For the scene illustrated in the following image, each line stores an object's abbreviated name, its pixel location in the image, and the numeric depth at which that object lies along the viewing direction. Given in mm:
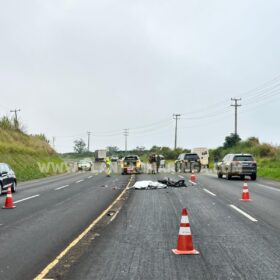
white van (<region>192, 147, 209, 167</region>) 63250
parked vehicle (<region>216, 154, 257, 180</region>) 33375
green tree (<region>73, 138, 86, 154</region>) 179000
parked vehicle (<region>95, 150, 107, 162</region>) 107312
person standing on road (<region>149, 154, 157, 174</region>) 44062
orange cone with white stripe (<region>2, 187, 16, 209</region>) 16147
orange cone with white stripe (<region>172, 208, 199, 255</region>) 8430
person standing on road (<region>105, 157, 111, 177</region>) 40572
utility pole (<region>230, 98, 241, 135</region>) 76375
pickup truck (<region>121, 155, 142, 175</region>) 43372
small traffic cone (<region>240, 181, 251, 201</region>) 18380
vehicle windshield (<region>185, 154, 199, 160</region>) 47781
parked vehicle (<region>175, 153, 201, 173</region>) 47781
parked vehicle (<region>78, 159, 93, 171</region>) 60788
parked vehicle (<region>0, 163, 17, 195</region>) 22016
